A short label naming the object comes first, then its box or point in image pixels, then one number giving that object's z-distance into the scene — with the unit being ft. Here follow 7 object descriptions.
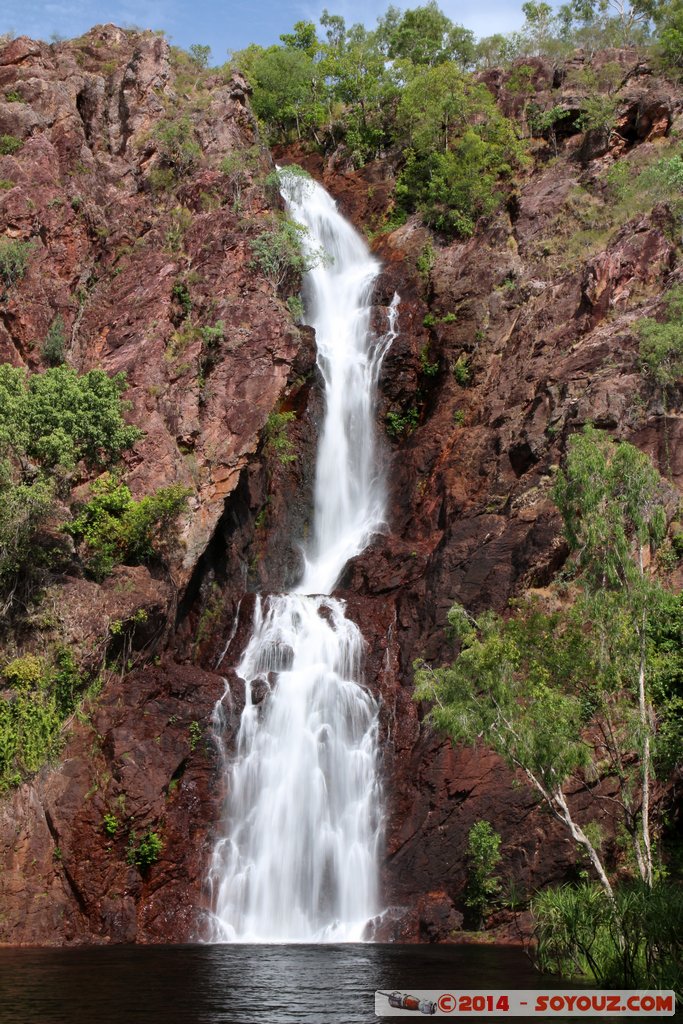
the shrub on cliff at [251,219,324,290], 139.95
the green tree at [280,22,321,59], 240.32
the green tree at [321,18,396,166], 206.18
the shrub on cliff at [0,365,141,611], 98.89
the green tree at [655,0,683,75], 168.05
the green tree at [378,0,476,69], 222.28
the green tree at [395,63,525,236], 168.66
